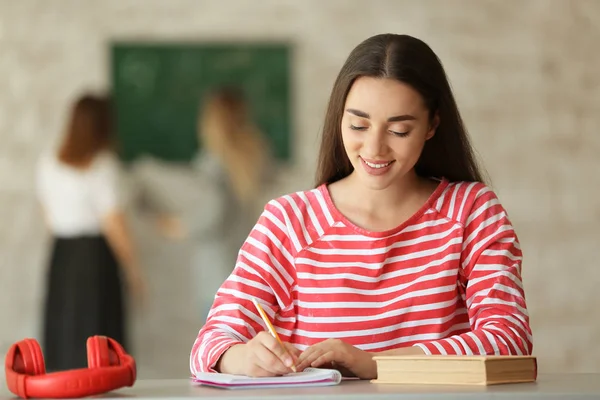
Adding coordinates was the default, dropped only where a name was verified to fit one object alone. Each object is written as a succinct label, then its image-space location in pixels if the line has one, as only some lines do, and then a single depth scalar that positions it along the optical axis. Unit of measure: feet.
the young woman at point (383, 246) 9.96
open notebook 8.88
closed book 8.71
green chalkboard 27.42
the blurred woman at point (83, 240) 23.19
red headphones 8.58
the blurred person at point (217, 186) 25.87
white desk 8.29
